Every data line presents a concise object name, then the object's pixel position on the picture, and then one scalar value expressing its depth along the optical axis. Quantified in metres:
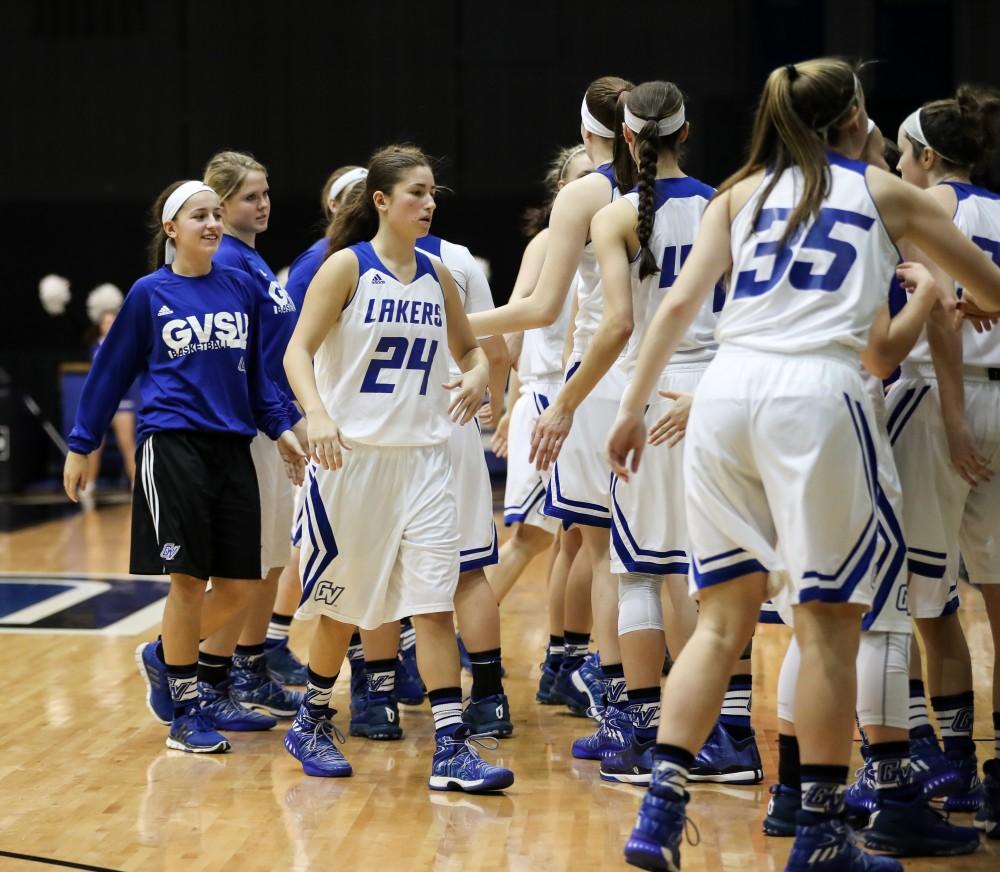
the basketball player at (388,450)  7.15
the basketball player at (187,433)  7.86
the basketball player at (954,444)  6.14
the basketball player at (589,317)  7.09
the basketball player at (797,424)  5.04
